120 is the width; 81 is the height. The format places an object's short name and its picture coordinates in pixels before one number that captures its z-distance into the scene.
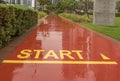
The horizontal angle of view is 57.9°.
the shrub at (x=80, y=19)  13.75
